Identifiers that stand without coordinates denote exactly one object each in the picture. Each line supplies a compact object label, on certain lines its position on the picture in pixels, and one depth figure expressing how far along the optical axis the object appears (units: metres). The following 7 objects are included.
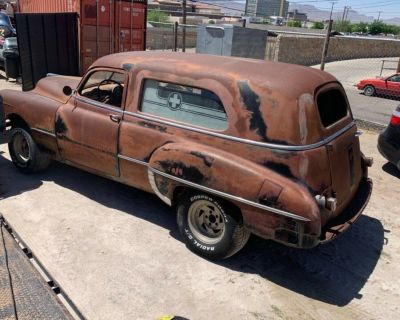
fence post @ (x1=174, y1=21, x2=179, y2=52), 12.53
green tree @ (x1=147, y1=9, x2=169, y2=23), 61.86
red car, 16.56
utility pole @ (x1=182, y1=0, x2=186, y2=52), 12.54
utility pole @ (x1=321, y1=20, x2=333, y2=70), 9.47
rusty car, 3.52
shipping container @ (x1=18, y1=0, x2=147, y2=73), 10.92
